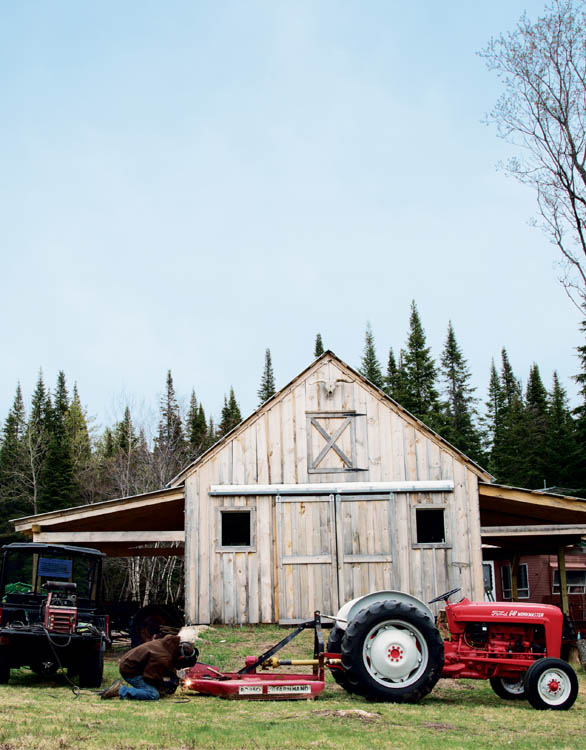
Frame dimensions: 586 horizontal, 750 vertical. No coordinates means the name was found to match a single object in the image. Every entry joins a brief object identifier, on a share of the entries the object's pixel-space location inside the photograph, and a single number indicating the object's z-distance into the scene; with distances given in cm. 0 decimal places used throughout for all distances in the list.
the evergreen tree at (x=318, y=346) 7738
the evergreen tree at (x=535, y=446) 6262
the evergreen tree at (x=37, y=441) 5873
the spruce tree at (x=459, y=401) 6819
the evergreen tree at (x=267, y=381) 8244
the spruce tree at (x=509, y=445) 6444
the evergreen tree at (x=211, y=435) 6081
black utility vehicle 1138
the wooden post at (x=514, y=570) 2395
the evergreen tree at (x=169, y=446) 4628
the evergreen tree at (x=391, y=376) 6868
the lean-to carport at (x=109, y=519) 1742
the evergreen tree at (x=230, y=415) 7025
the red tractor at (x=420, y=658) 893
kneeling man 962
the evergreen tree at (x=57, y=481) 5097
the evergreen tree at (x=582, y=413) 4850
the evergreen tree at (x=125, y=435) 5334
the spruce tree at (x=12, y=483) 5784
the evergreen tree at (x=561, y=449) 5971
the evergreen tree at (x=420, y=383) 6281
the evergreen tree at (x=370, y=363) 7506
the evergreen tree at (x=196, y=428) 5529
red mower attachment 912
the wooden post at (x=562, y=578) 1913
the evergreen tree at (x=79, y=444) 5312
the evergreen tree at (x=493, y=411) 7431
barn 1703
